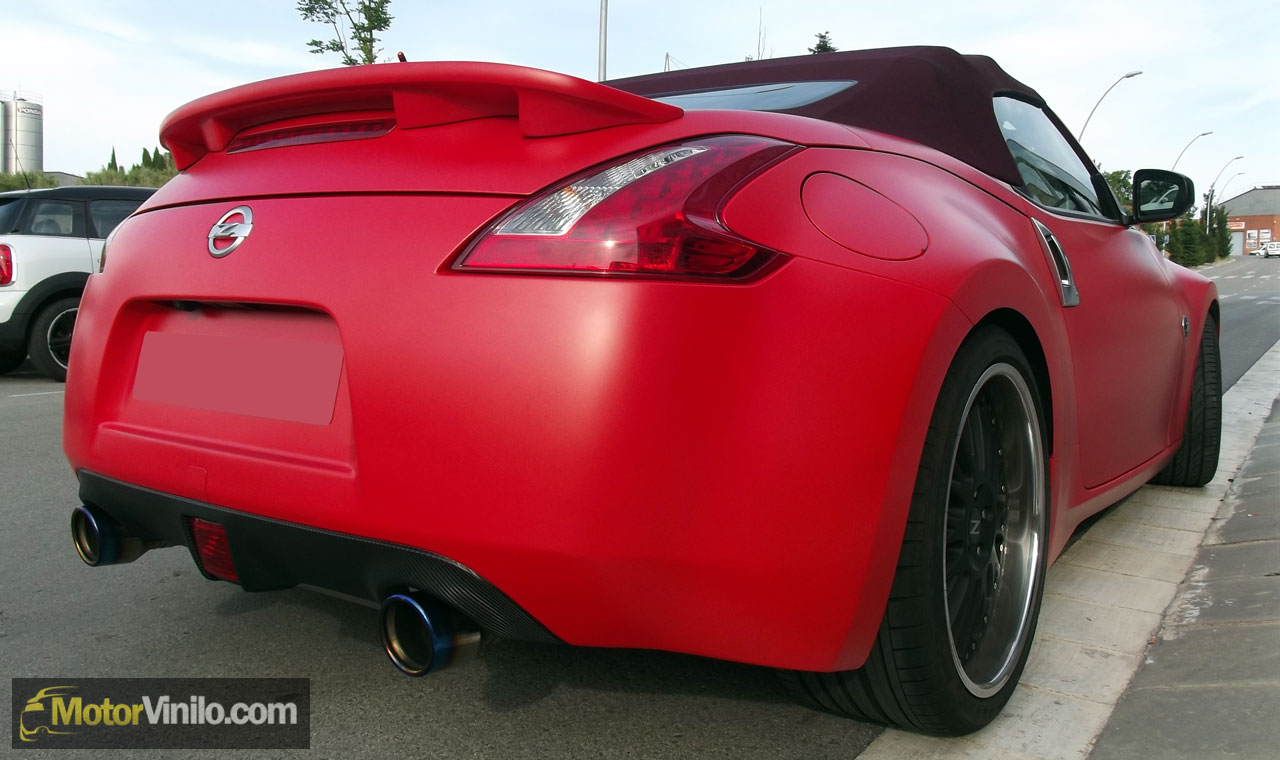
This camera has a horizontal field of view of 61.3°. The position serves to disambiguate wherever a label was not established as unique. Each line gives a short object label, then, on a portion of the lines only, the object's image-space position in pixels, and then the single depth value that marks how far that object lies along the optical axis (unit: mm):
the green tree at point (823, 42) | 56844
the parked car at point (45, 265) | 8906
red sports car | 1585
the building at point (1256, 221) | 132250
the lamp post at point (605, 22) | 21806
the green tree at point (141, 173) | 42388
